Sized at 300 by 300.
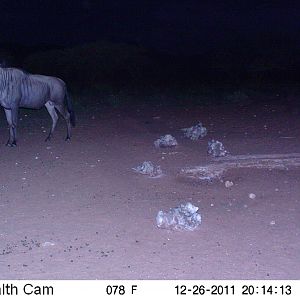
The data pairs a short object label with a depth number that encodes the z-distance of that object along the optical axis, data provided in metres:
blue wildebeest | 10.63
